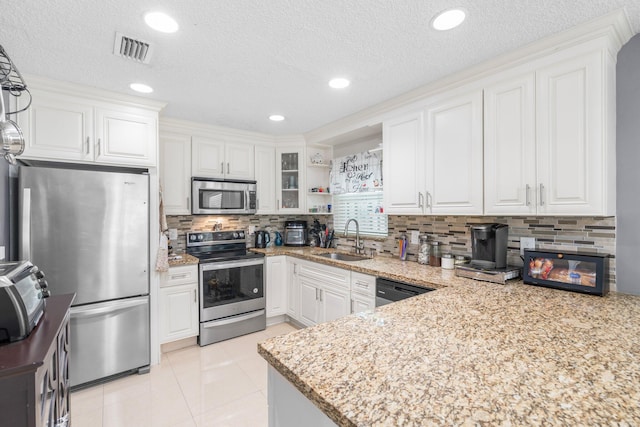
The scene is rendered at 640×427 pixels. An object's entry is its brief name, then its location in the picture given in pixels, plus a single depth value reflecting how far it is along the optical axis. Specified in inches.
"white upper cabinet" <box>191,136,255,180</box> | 130.6
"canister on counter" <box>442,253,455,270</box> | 94.9
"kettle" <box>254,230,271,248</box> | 150.3
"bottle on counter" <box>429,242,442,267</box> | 101.6
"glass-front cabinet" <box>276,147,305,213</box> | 151.6
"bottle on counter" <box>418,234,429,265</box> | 103.8
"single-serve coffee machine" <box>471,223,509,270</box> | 81.7
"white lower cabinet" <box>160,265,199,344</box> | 111.0
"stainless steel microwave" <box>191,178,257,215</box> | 128.6
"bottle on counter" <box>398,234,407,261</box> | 112.7
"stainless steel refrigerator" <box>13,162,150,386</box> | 83.6
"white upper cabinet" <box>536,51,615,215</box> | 62.9
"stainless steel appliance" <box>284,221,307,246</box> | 156.3
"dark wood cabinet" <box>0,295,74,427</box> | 37.8
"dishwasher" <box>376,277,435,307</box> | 83.2
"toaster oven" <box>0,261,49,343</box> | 43.5
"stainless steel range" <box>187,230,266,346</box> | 119.6
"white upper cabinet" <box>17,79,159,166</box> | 85.9
